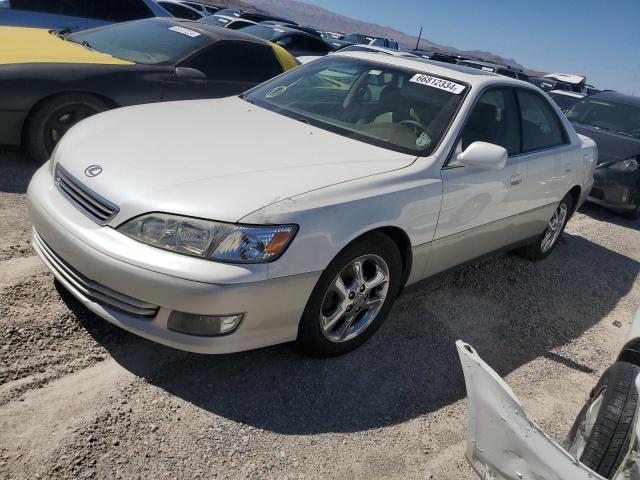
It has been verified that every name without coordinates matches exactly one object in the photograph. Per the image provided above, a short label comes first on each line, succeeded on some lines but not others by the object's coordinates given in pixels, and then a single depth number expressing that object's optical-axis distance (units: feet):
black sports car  14.23
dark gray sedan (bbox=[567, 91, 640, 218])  22.63
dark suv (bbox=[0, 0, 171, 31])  22.72
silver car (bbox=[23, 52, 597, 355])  7.66
